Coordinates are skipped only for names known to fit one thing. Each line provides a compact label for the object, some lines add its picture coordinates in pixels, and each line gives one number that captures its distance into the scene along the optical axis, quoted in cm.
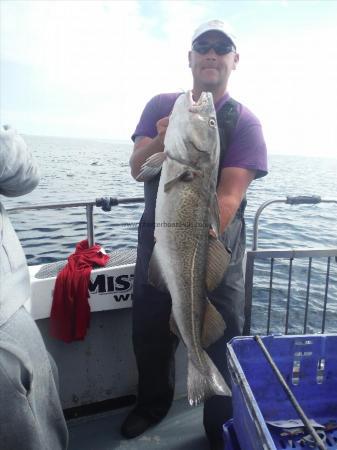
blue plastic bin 240
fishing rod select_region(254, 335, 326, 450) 157
